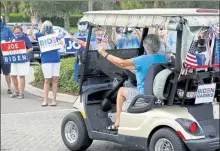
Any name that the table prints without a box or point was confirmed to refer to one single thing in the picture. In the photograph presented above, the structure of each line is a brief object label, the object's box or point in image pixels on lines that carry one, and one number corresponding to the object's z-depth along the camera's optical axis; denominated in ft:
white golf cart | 17.95
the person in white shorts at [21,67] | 36.68
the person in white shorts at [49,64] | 32.78
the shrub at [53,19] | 127.85
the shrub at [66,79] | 36.76
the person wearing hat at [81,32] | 33.99
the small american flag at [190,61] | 17.78
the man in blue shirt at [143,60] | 19.57
